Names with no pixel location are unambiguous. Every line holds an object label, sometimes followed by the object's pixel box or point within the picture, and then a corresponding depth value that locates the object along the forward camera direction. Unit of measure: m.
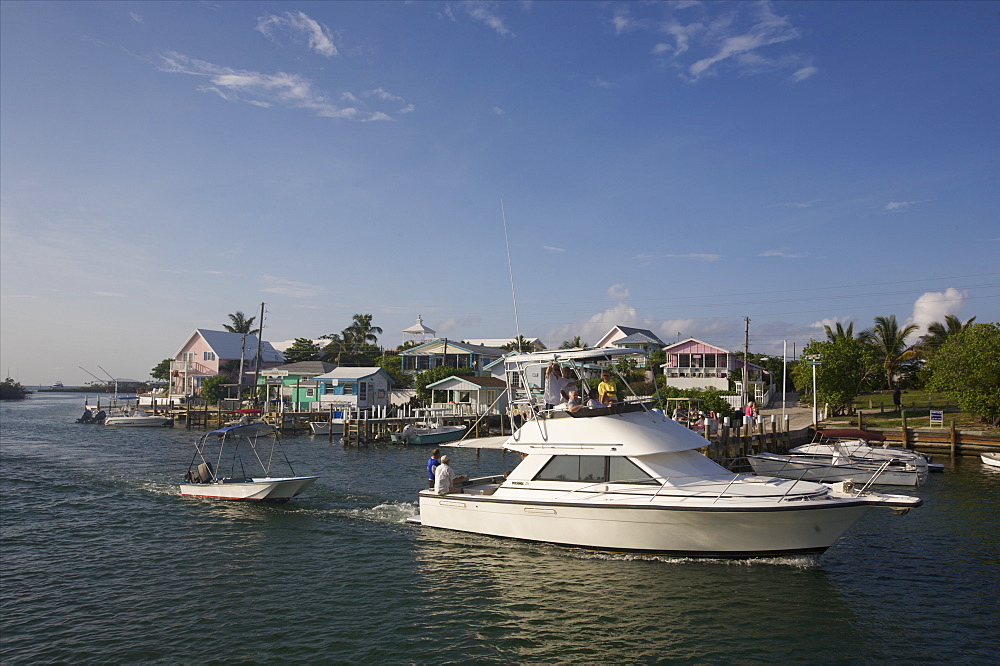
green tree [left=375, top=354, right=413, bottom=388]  60.09
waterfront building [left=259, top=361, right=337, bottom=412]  53.25
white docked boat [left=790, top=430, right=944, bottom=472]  23.58
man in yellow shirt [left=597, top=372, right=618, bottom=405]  14.75
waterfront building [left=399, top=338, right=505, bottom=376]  60.59
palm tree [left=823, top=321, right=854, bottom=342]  55.27
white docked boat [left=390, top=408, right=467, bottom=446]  38.25
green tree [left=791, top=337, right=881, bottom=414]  38.94
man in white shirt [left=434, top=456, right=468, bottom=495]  15.42
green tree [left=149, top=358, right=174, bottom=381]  98.31
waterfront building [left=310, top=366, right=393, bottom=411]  50.62
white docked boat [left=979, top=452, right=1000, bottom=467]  25.06
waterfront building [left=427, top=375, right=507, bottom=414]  46.75
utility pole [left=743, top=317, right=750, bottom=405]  41.69
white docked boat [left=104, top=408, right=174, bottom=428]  51.44
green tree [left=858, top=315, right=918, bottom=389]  53.24
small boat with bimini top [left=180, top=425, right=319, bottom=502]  19.02
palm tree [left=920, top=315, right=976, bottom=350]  51.21
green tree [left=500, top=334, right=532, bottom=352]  71.12
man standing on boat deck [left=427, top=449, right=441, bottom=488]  16.55
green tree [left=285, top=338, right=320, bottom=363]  80.94
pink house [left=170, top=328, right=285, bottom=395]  67.69
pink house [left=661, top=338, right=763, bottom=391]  52.41
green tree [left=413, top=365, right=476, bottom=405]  51.72
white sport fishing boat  11.74
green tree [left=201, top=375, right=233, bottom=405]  61.34
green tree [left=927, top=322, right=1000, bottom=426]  29.97
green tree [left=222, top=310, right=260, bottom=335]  88.38
